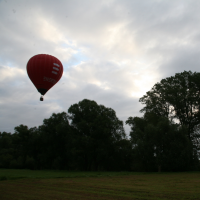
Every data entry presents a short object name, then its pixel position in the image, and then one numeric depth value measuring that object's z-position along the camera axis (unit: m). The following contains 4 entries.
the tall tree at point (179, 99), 39.72
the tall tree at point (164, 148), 34.94
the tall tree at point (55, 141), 46.56
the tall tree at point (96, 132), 41.84
